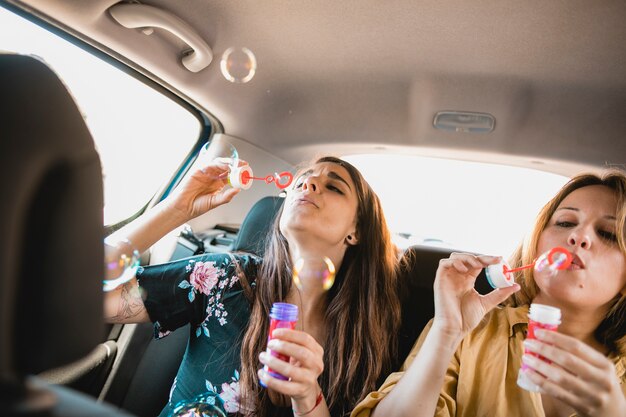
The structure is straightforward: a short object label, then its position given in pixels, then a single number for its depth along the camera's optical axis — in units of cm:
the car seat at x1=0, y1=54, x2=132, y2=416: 50
